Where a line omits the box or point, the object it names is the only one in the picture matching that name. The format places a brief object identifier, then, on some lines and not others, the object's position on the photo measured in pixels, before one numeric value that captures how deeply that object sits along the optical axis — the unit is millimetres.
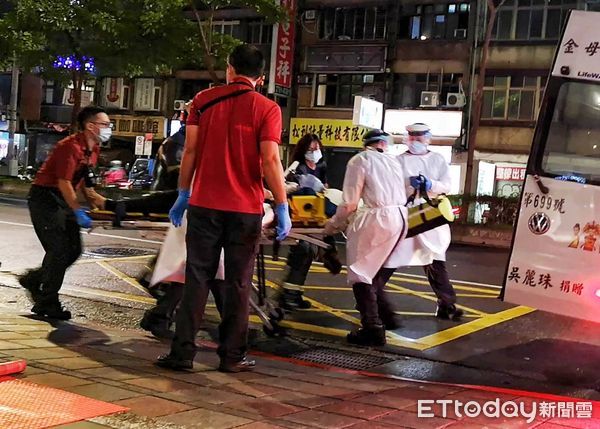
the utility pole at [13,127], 33812
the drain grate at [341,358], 5402
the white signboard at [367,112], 23312
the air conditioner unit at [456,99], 27391
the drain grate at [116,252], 10685
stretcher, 5289
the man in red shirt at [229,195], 4348
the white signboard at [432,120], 28031
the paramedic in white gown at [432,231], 7152
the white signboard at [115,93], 38594
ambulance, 5359
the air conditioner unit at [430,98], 28234
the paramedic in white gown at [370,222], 6043
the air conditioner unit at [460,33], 28656
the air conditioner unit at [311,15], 31936
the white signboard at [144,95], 37250
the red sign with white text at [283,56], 30172
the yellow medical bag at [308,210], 6332
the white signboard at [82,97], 37016
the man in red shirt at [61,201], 5980
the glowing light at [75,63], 25984
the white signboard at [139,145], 33969
